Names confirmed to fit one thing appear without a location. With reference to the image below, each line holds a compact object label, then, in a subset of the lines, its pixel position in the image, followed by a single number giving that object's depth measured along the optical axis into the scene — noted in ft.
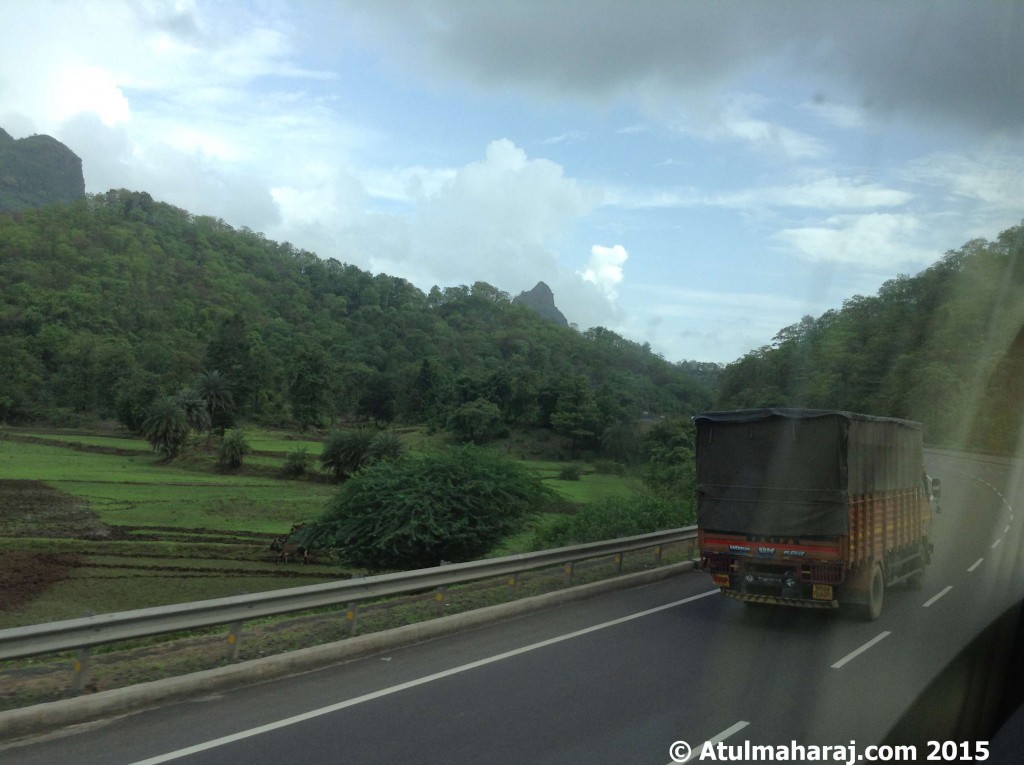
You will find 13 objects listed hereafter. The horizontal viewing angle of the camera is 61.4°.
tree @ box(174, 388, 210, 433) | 251.37
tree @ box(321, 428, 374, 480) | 175.94
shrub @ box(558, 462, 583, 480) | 193.89
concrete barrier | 21.76
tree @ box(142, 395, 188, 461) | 227.40
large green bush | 70.59
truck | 38.45
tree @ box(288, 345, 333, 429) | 316.81
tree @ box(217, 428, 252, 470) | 213.66
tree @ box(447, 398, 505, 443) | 252.21
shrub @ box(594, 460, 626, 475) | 184.14
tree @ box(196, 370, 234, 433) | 272.92
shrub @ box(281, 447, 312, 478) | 205.36
